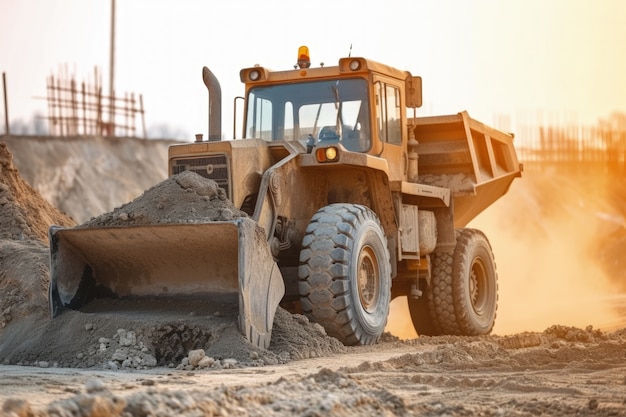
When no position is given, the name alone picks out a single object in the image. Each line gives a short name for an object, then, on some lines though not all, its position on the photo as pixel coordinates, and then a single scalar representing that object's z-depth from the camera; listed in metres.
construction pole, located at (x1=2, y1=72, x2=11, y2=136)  34.75
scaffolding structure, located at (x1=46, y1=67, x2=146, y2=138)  38.56
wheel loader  10.05
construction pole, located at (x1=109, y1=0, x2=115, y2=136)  38.84
